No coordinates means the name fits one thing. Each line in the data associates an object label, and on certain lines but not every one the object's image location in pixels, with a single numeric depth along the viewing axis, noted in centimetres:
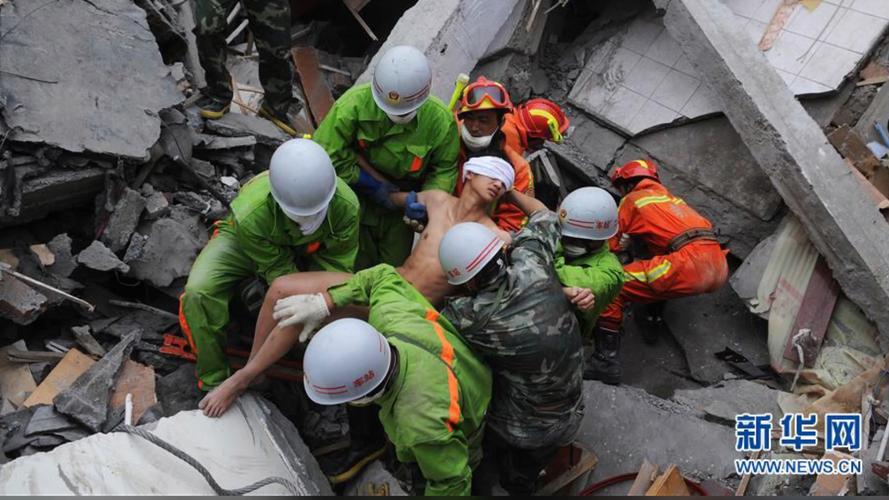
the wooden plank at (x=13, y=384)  384
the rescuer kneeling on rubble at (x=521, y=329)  337
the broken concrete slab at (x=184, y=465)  294
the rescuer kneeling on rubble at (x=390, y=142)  419
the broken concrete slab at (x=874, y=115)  552
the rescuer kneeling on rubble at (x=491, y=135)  468
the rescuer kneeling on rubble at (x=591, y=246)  399
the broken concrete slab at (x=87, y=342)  417
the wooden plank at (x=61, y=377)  382
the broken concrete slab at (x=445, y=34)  589
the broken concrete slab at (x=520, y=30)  647
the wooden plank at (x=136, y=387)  384
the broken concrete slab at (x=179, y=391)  401
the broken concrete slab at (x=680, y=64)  578
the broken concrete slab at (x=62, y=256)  430
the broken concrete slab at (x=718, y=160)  574
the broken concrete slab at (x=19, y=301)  392
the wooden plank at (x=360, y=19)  750
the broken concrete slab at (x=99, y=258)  431
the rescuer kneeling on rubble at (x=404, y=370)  287
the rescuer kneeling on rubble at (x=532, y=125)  520
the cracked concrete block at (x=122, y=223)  448
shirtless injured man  360
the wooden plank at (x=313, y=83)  642
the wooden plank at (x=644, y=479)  379
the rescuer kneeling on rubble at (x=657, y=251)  498
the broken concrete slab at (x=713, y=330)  552
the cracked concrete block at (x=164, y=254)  450
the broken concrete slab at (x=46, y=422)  356
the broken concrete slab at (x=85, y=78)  428
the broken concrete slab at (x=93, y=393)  363
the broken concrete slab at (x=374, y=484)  376
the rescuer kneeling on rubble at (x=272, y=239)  352
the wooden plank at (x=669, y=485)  361
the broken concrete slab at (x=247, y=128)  547
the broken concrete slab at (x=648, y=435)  434
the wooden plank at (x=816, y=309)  511
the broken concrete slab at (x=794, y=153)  489
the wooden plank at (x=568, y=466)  422
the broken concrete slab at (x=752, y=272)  538
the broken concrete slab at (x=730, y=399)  472
